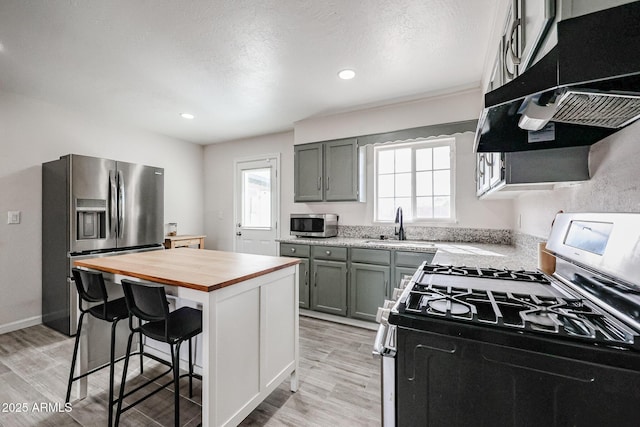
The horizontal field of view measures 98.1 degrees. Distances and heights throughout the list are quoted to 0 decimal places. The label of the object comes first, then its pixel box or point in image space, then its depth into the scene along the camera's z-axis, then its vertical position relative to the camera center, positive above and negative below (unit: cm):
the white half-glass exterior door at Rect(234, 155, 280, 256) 456 +13
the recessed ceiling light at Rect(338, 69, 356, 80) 257 +131
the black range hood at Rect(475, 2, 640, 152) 61 +34
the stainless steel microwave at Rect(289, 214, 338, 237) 354 -16
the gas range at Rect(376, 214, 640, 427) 65 -36
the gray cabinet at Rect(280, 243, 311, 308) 337 -73
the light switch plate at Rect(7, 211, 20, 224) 300 -5
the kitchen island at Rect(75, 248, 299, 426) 138 -59
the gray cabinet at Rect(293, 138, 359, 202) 347 +55
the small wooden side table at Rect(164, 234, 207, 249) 420 -44
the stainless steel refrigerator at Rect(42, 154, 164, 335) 285 -6
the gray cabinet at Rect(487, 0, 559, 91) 77 +64
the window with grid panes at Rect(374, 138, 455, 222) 325 +40
